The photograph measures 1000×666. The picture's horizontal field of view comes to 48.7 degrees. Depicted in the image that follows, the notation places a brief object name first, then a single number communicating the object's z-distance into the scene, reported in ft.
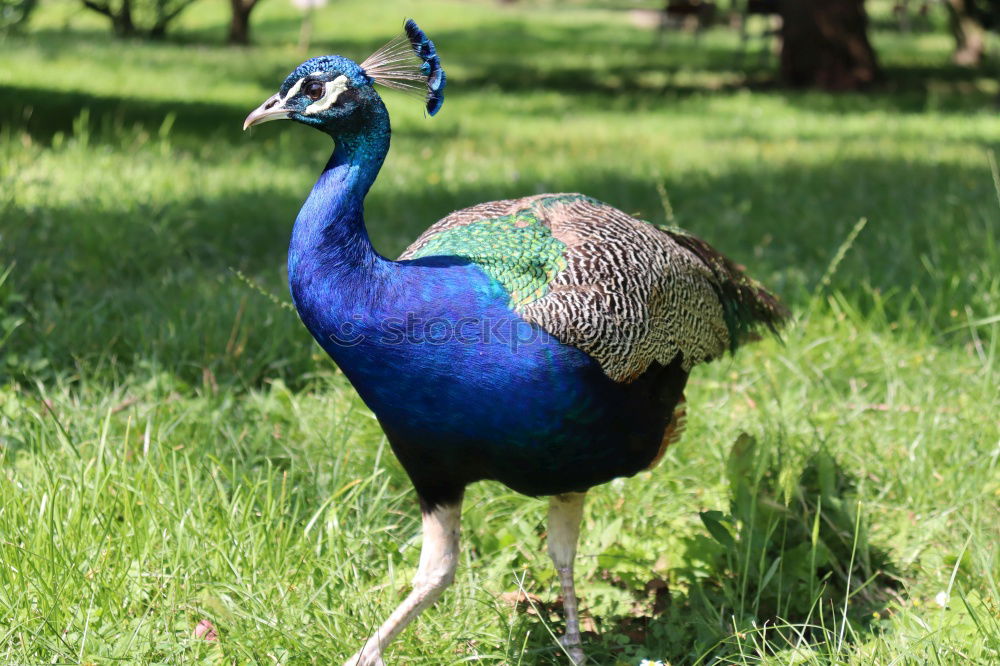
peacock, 7.22
